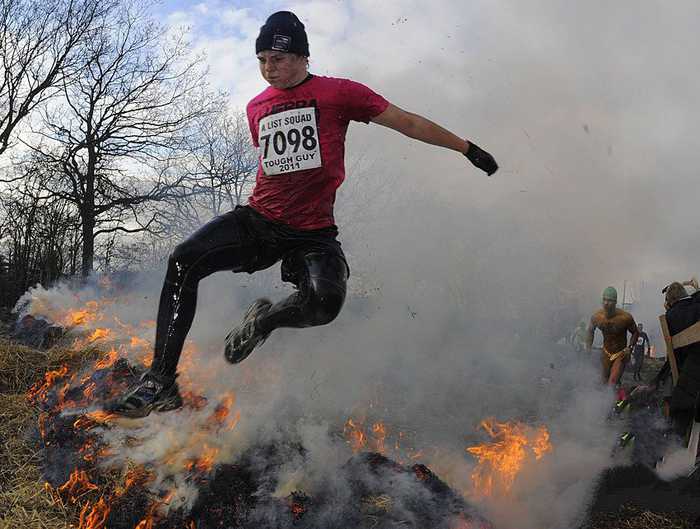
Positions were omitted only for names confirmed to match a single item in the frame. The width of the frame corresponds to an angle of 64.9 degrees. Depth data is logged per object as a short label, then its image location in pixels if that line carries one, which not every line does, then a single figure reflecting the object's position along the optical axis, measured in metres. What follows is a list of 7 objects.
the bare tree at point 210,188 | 17.88
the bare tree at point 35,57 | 15.92
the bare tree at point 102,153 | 16.11
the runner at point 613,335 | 7.77
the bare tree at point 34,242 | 13.39
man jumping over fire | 3.16
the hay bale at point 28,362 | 6.05
